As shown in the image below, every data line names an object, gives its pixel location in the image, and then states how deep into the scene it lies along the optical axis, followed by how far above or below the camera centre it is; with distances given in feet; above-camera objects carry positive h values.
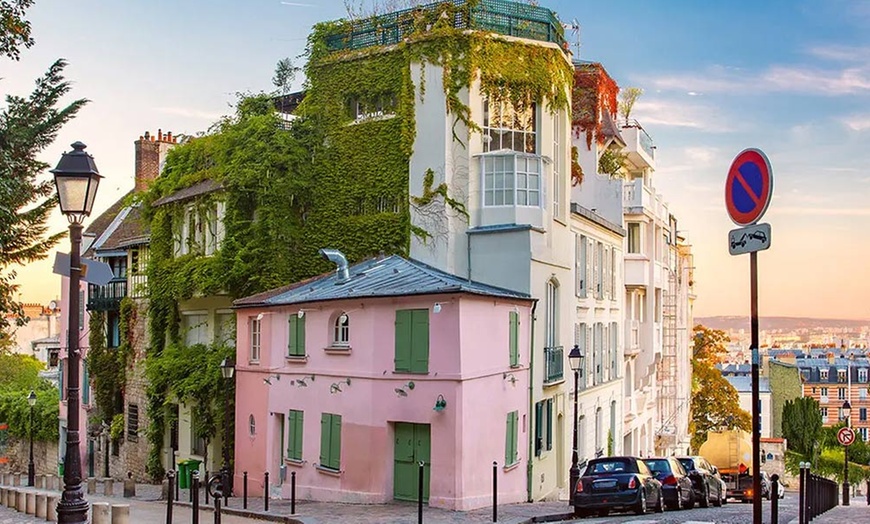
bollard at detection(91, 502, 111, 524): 50.62 -10.26
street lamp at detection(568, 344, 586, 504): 79.20 -4.30
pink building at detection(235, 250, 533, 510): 67.87 -5.50
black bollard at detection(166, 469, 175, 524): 51.74 -9.18
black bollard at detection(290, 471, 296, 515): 63.80 -11.93
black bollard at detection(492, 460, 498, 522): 60.13 -10.90
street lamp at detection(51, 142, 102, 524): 36.45 +1.31
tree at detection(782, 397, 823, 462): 330.13 -36.51
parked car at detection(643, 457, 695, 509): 72.23 -12.24
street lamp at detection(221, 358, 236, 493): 77.76 -9.41
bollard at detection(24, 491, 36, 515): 61.21 -11.88
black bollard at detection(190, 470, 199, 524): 48.24 -8.66
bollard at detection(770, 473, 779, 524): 41.60 -7.63
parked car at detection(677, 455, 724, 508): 79.61 -13.51
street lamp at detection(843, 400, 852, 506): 103.09 -18.34
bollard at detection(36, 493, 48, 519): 58.34 -11.49
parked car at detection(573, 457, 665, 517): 64.23 -11.24
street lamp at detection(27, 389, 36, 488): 115.66 -18.98
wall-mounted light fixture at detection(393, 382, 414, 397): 69.00 -5.34
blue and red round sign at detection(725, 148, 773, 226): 27.86 +3.58
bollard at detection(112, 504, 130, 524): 47.52 -9.63
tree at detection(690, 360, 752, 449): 196.24 -18.42
